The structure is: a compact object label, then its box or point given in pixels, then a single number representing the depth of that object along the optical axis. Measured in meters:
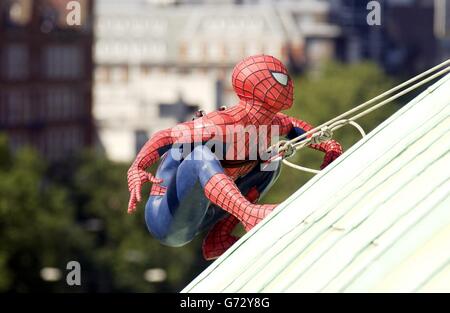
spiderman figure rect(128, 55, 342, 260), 20.44
